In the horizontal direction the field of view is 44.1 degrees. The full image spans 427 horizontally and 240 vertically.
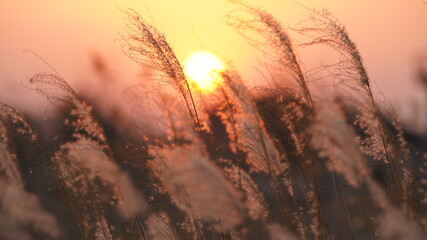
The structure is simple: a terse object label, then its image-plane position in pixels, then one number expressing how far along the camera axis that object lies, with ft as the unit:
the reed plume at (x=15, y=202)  12.51
